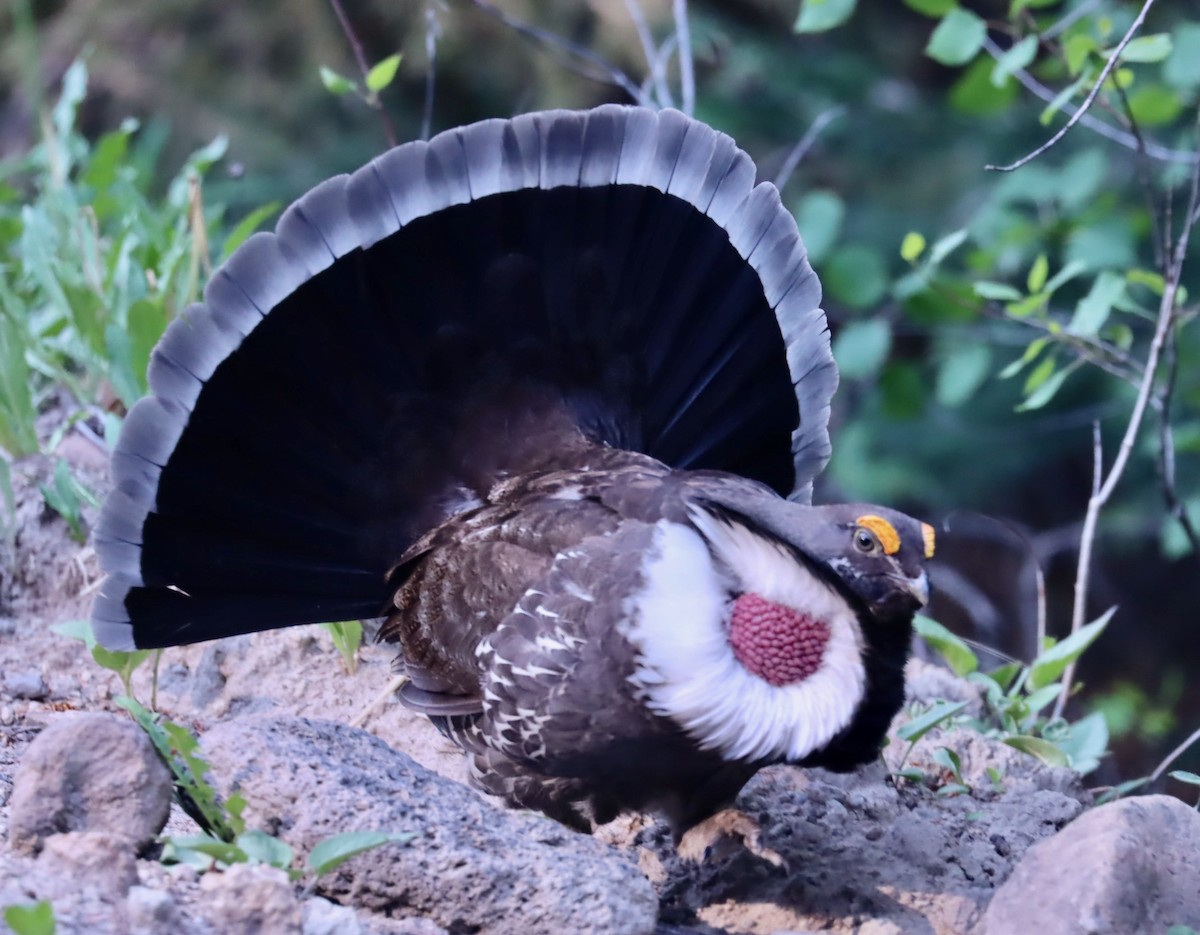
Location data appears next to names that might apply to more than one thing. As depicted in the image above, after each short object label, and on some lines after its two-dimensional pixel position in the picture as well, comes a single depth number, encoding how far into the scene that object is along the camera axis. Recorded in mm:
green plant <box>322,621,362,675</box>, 7781
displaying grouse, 5762
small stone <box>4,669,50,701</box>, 7199
